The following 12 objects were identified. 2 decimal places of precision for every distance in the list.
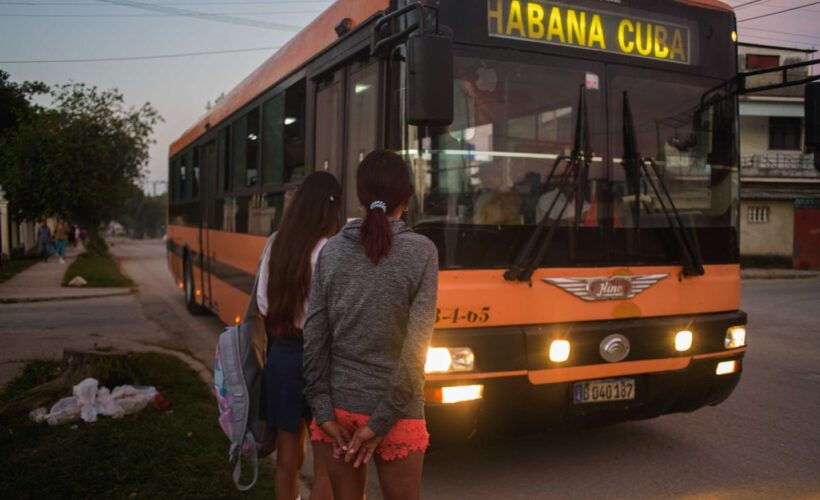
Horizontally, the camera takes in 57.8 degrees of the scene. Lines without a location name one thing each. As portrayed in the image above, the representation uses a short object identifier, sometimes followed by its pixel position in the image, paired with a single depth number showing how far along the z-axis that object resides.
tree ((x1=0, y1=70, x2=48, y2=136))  37.38
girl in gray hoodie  2.46
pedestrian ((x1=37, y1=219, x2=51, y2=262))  33.25
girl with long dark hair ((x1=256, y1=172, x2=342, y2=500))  3.31
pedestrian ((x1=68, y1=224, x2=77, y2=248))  52.62
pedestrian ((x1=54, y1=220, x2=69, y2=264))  32.26
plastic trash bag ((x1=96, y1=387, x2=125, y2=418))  5.78
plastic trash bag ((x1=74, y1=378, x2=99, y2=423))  5.67
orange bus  4.30
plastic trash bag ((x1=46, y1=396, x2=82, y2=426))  5.60
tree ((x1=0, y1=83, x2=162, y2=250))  35.19
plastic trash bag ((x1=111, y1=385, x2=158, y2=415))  5.93
